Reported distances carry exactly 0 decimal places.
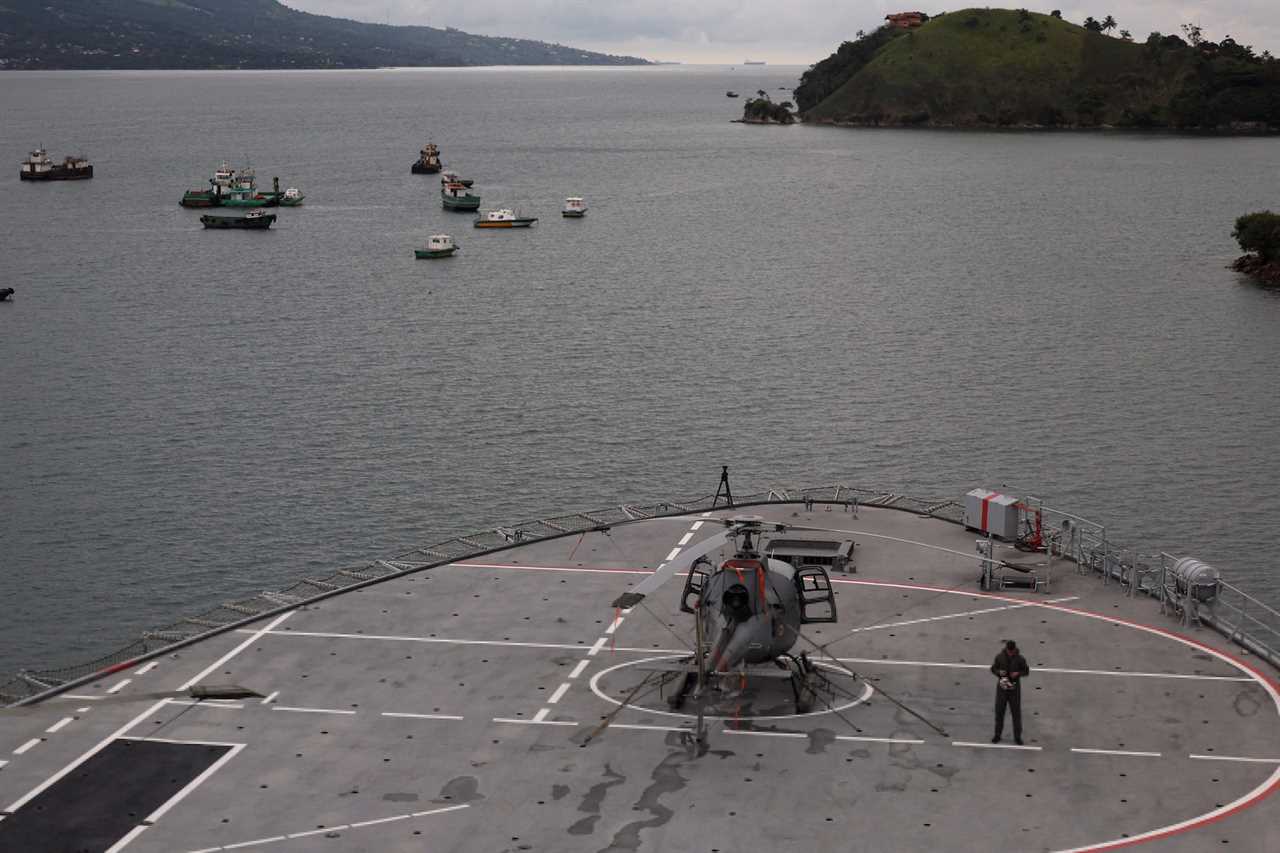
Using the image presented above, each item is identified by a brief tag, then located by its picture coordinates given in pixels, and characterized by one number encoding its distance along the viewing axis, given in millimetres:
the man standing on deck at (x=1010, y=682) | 30469
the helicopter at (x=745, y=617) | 31359
